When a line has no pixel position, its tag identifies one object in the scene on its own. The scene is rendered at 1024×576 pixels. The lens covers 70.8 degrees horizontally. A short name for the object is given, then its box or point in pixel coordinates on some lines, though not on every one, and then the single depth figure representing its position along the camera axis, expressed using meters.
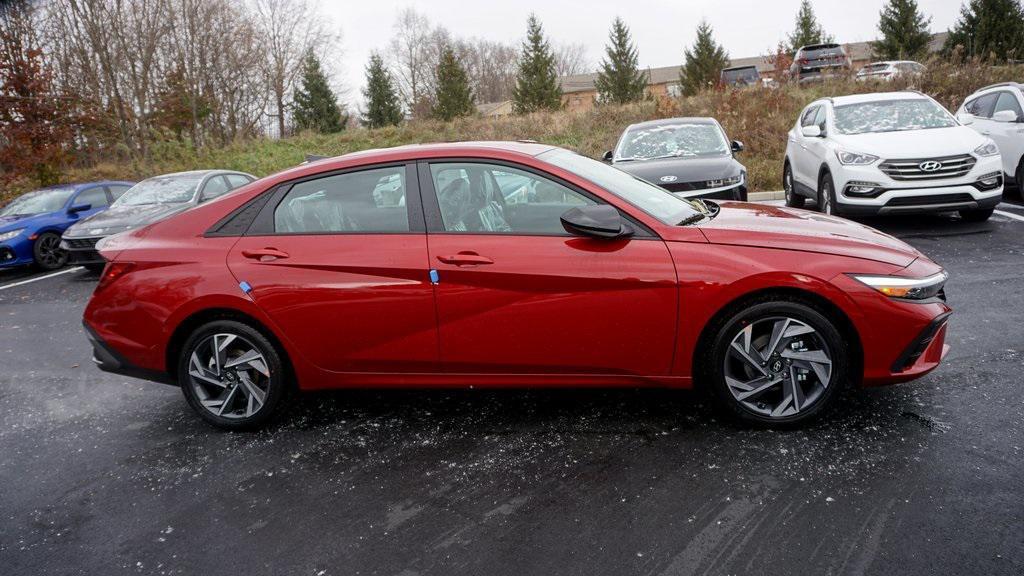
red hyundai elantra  3.46
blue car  11.73
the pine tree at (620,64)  45.94
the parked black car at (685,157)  9.01
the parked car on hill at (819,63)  22.36
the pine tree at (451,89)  40.97
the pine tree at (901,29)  34.97
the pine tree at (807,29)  46.17
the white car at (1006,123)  9.93
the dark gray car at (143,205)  10.61
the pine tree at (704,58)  44.69
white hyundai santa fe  8.20
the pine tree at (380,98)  43.41
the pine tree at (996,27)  29.59
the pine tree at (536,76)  41.84
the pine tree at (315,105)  40.84
